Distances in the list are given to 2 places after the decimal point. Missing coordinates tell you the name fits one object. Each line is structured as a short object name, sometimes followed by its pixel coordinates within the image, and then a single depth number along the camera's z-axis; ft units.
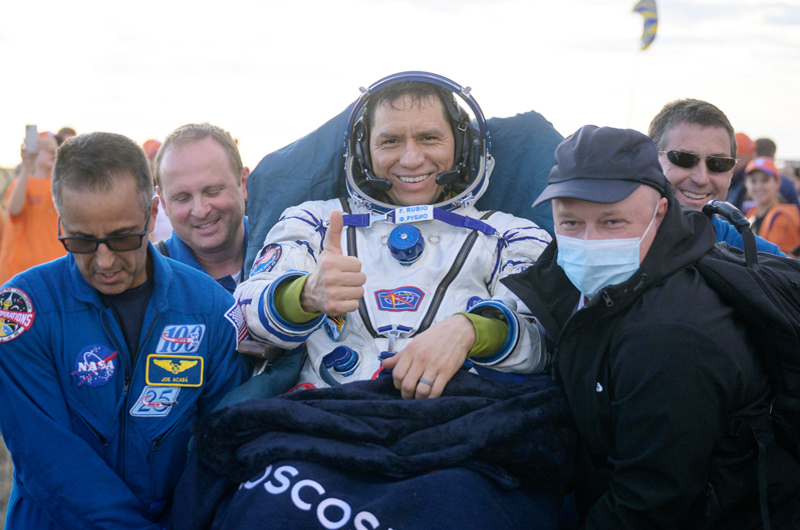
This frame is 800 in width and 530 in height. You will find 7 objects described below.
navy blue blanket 5.20
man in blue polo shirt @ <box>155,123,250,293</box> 9.23
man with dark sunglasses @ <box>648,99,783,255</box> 8.72
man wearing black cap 4.99
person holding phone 15.21
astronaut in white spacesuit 6.55
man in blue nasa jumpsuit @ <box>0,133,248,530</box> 5.87
